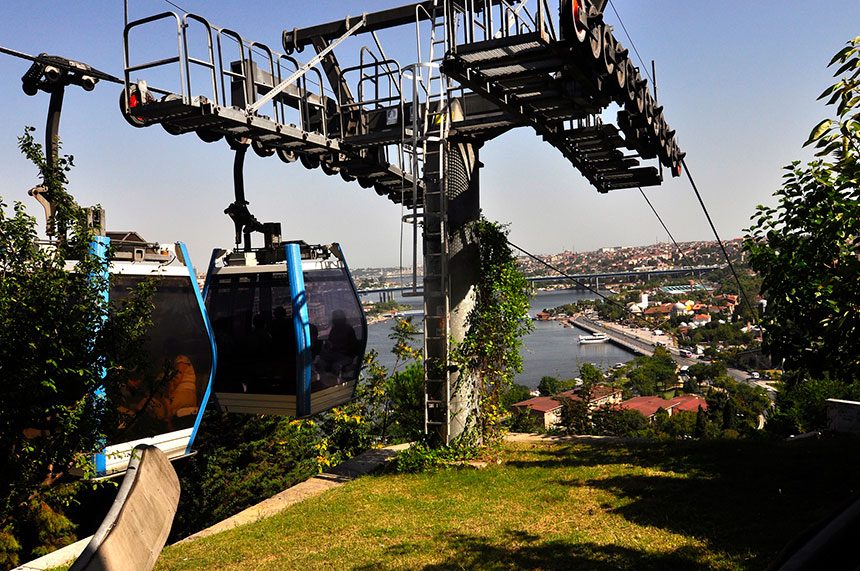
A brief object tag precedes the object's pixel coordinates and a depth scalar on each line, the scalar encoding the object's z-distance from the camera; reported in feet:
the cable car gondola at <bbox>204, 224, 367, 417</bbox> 28.14
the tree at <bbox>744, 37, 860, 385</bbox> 19.53
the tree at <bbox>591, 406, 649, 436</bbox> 55.66
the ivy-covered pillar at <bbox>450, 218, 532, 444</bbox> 30.37
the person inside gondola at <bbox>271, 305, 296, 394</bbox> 28.22
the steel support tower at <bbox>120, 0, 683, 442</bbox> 20.70
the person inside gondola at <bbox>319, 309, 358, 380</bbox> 29.94
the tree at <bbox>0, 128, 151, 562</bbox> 15.07
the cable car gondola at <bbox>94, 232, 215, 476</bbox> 21.15
